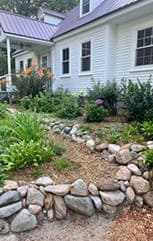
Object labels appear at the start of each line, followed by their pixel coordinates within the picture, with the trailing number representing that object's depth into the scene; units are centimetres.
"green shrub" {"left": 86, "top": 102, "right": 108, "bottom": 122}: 429
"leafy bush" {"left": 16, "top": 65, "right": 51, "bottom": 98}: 739
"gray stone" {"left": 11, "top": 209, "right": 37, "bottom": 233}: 205
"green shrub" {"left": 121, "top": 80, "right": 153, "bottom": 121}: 406
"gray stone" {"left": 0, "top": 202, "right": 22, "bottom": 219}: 205
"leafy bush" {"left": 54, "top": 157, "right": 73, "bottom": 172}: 269
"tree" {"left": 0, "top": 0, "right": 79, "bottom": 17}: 1942
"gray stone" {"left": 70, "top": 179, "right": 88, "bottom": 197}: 230
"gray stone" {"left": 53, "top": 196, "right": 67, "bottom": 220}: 219
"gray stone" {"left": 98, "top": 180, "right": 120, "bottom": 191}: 240
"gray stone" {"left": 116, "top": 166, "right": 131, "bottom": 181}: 260
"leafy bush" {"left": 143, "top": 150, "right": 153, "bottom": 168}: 270
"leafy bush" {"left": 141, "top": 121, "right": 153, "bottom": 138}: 338
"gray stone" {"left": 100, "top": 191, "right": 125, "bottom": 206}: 233
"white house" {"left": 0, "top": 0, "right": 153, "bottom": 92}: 577
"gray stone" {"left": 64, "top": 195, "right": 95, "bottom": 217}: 224
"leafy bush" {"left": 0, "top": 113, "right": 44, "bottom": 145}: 309
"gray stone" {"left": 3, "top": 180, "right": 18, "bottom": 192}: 220
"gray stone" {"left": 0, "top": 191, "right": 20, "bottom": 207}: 210
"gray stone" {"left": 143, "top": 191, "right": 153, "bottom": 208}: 247
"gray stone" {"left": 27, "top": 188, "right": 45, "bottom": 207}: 217
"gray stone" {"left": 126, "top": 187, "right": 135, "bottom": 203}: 246
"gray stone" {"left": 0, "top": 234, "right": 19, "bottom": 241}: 196
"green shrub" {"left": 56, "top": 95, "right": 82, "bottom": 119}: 480
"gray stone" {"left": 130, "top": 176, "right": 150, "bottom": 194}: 251
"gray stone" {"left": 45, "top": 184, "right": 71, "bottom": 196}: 227
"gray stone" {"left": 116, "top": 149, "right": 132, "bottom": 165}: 286
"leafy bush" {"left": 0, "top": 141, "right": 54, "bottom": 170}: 258
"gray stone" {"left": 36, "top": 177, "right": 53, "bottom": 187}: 235
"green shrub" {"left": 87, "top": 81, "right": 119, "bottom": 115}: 515
